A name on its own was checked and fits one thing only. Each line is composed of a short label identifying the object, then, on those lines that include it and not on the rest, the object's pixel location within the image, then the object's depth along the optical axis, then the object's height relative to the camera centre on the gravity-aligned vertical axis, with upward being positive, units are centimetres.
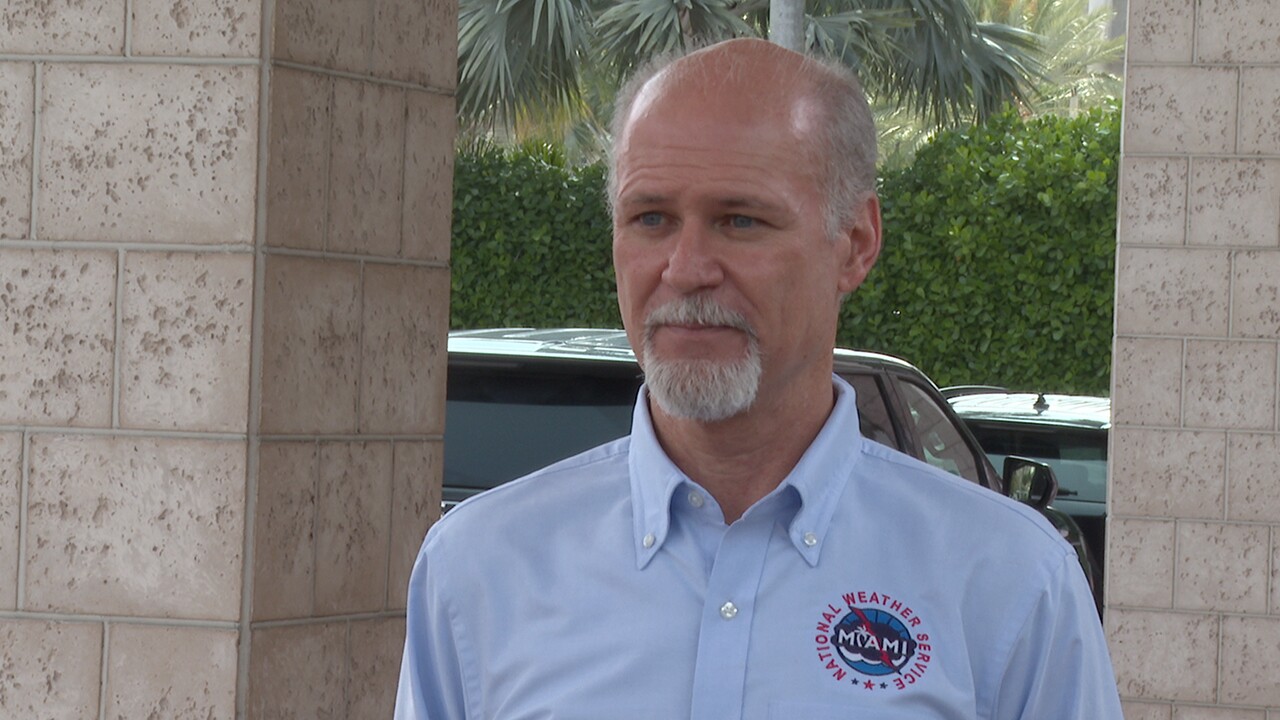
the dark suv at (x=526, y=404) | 548 -23
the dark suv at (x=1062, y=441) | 993 -54
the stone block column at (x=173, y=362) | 364 -10
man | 206 -23
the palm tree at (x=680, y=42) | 1844 +296
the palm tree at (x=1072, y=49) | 4809 +791
